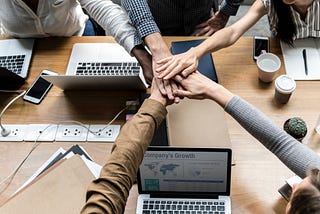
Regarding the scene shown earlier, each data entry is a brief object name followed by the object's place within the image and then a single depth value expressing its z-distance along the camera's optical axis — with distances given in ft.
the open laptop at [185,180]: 3.81
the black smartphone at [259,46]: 5.19
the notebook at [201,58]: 5.00
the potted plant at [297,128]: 4.30
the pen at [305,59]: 4.97
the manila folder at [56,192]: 3.88
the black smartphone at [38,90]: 5.03
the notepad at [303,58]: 4.94
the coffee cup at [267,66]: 4.82
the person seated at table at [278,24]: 5.03
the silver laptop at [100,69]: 4.59
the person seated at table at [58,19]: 5.11
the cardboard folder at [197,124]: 4.39
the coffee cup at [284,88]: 4.62
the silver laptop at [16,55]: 5.27
